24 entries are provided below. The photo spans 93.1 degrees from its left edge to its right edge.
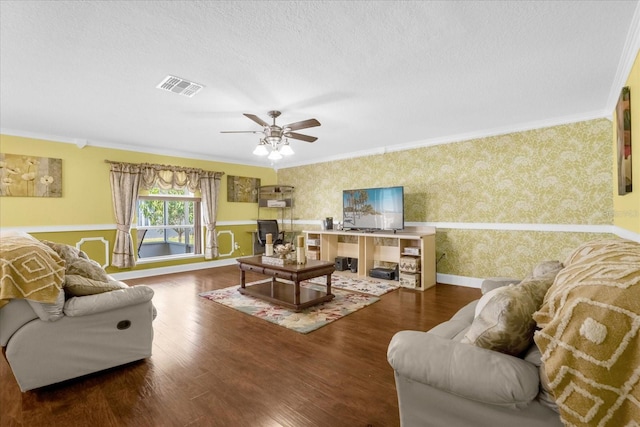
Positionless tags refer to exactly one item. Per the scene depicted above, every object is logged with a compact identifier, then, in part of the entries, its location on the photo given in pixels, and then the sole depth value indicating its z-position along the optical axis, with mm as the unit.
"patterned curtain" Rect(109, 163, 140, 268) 5090
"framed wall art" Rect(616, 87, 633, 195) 2418
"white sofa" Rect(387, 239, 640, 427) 903
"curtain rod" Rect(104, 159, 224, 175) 5114
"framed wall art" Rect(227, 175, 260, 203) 6703
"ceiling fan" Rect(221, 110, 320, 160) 3280
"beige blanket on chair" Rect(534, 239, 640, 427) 884
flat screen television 5031
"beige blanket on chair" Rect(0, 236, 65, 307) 1831
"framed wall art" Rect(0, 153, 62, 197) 4266
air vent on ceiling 2717
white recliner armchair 1907
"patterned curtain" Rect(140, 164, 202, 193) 5438
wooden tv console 4594
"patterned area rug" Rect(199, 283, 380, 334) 3156
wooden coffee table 3506
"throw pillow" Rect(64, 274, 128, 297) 2121
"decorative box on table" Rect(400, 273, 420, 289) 4555
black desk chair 6621
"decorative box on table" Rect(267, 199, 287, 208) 6914
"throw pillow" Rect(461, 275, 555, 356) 1157
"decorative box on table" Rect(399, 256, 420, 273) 4551
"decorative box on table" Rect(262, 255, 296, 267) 3795
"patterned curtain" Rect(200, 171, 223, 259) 6168
